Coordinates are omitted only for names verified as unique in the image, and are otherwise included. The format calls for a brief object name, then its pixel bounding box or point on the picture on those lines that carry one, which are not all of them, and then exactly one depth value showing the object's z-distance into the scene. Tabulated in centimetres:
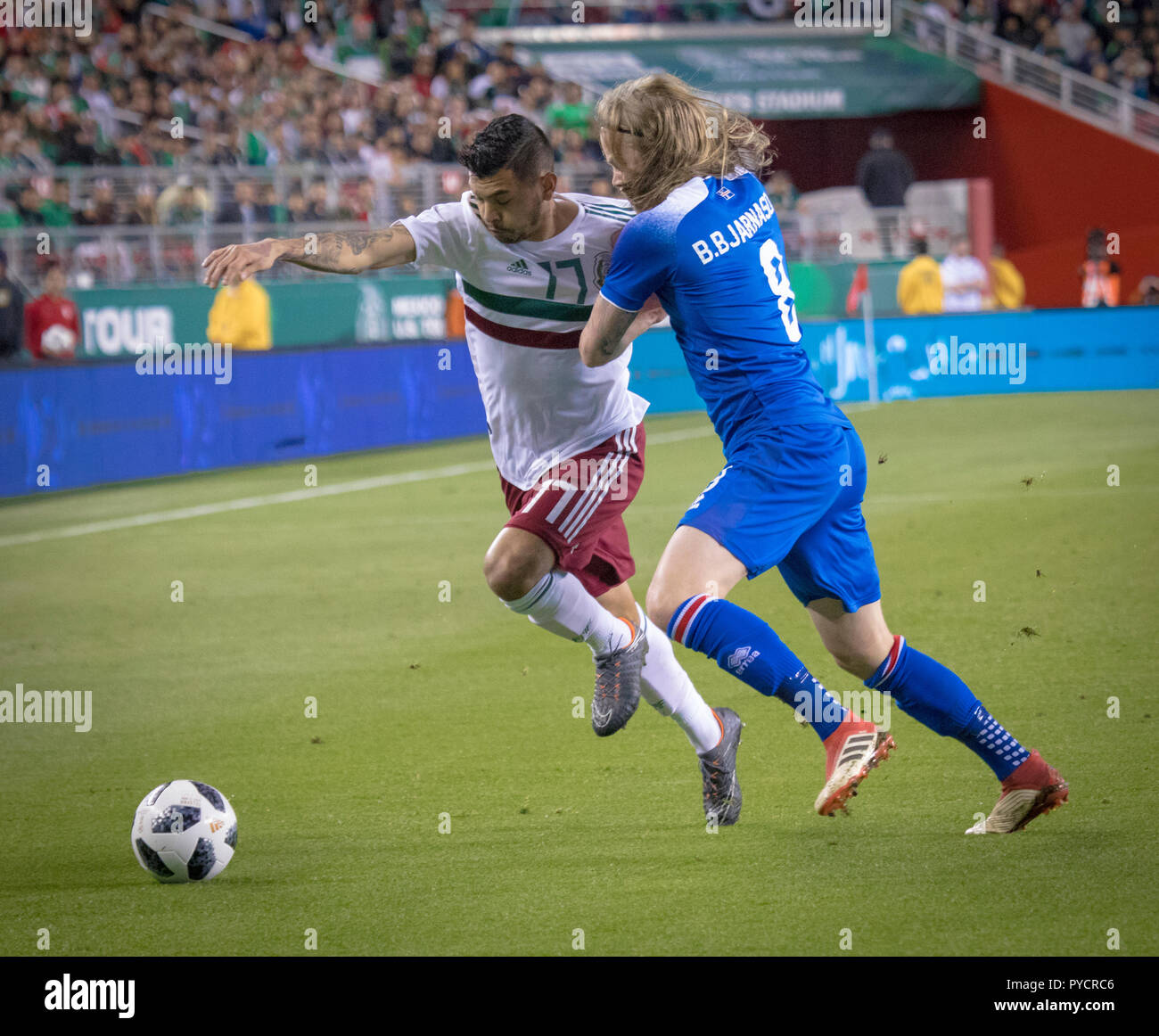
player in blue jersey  448
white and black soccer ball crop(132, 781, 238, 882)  477
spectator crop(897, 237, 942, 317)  2364
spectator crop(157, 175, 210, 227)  1894
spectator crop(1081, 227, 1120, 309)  2453
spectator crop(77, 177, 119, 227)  1881
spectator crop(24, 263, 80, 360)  1659
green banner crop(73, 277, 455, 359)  1819
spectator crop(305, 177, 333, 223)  2034
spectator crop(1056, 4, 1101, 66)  3153
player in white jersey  517
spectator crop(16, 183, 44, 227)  1839
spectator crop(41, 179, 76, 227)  1853
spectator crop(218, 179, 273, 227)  1959
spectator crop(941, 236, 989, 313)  2462
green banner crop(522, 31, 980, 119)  3259
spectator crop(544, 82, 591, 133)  2653
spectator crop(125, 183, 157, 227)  1891
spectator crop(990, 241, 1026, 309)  2625
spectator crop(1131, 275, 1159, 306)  2506
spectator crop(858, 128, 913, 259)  2664
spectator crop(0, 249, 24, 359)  1584
